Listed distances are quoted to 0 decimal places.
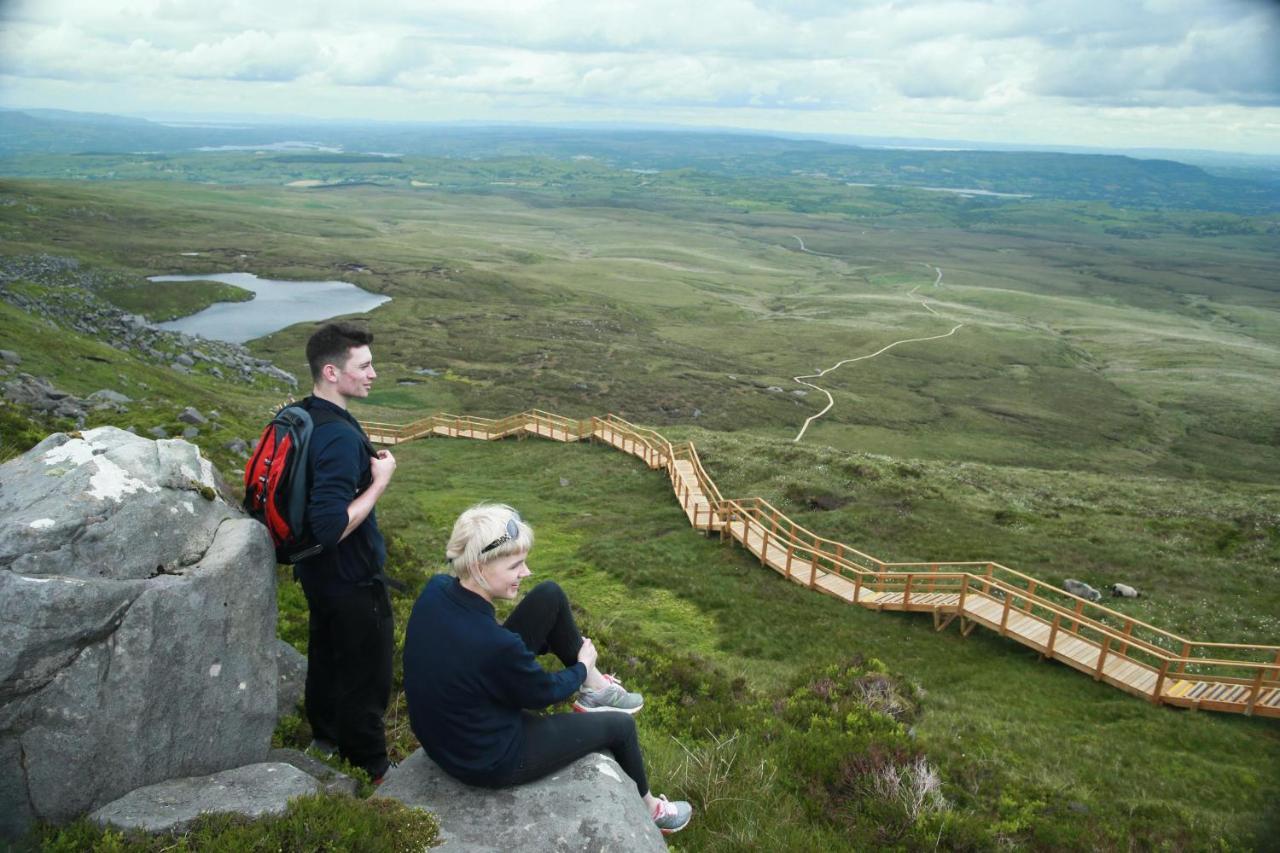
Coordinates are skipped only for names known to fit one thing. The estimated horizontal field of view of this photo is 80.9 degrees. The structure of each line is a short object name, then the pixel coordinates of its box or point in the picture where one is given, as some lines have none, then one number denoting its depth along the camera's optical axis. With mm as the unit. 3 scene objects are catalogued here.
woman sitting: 5590
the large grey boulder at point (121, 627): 4980
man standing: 6258
